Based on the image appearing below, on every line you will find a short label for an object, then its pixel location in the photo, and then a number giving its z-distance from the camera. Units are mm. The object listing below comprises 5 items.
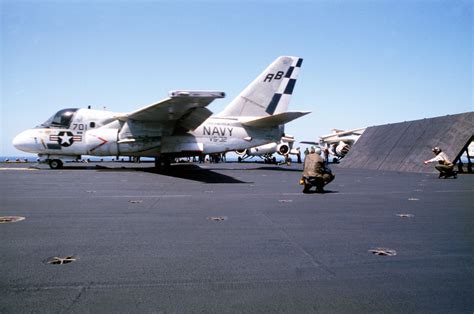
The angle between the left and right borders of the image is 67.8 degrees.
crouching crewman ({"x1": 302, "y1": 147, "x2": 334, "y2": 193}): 9227
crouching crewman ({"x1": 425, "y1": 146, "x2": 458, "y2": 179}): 14188
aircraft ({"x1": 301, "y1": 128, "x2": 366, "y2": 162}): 34269
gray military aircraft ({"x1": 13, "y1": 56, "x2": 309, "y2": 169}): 17406
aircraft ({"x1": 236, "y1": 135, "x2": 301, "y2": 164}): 31734
